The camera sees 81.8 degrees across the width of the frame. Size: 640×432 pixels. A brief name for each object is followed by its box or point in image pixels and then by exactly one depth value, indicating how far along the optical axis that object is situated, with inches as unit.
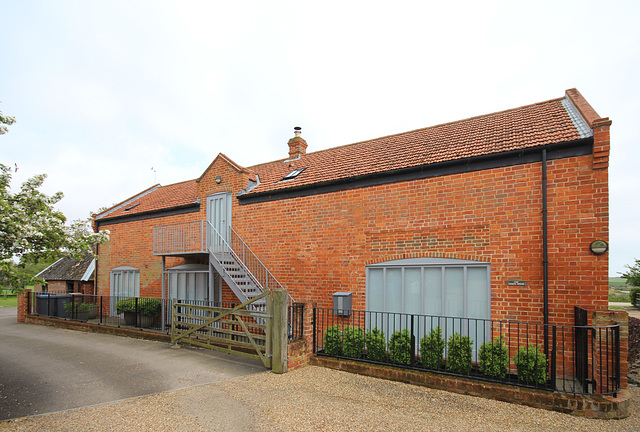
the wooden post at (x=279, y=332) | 281.9
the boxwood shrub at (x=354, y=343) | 301.3
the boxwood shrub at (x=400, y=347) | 277.4
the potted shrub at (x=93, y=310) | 574.6
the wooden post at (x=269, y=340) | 290.4
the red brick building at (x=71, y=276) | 733.3
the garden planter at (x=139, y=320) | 497.0
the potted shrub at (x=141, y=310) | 494.0
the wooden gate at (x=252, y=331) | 284.8
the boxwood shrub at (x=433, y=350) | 267.7
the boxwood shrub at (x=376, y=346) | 293.0
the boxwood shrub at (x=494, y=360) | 246.2
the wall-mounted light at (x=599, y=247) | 253.1
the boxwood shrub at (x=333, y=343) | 312.0
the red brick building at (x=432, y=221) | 267.4
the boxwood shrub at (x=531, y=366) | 231.6
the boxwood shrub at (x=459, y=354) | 256.5
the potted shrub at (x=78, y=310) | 558.1
